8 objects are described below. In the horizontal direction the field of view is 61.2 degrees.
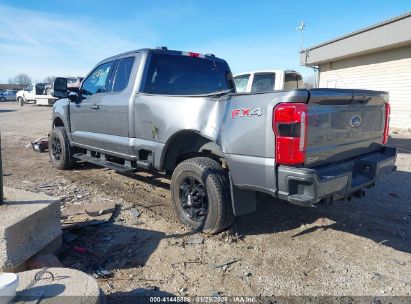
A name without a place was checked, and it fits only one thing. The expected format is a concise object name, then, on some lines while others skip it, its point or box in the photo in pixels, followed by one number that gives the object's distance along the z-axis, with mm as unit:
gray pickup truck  3031
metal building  14422
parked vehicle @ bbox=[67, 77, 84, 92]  24838
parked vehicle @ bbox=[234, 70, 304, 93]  10062
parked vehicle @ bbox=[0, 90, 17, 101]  42144
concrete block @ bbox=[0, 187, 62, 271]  2722
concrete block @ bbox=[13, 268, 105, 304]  2197
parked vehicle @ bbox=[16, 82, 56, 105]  28031
